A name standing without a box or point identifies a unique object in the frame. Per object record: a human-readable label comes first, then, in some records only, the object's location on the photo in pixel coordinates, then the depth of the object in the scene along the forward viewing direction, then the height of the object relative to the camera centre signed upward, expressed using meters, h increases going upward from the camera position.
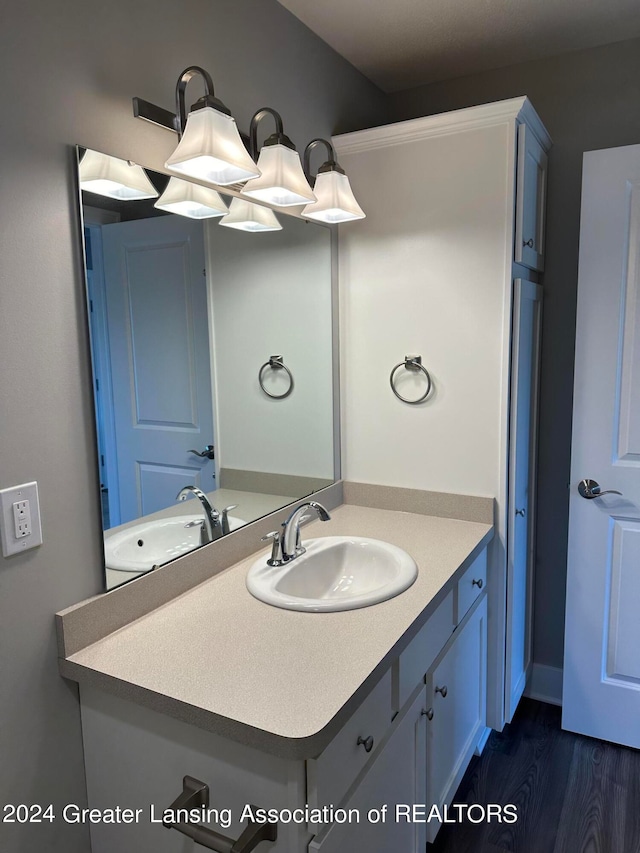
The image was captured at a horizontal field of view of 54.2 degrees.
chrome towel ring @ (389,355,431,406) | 2.12 -0.06
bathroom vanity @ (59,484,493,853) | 1.08 -0.65
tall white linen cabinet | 1.96 +0.11
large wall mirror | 1.37 -0.06
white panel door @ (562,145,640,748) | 2.03 -0.40
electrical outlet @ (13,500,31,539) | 1.17 -0.31
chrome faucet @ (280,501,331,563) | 1.67 -0.49
